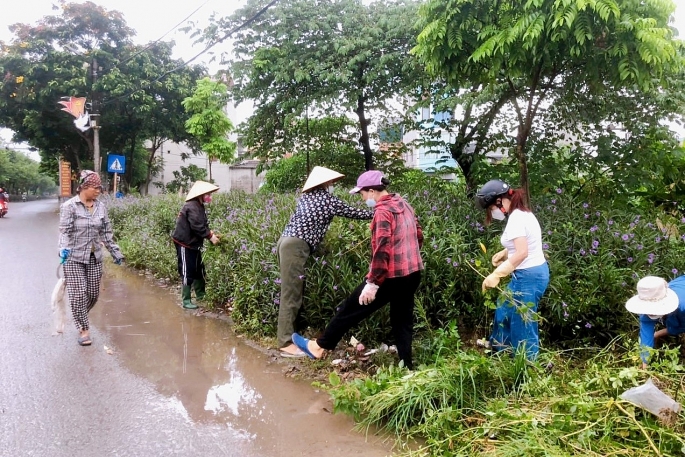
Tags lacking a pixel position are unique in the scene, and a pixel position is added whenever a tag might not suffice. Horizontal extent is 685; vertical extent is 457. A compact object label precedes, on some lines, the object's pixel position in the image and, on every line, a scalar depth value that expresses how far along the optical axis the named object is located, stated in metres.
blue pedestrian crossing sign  17.44
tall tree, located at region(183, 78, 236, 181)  18.33
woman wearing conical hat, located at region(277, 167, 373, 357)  4.48
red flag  17.80
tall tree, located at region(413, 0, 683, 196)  4.07
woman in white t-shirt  3.49
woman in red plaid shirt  3.63
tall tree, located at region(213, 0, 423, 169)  8.61
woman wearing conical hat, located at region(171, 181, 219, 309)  6.09
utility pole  19.63
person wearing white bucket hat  2.97
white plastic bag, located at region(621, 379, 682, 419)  2.50
